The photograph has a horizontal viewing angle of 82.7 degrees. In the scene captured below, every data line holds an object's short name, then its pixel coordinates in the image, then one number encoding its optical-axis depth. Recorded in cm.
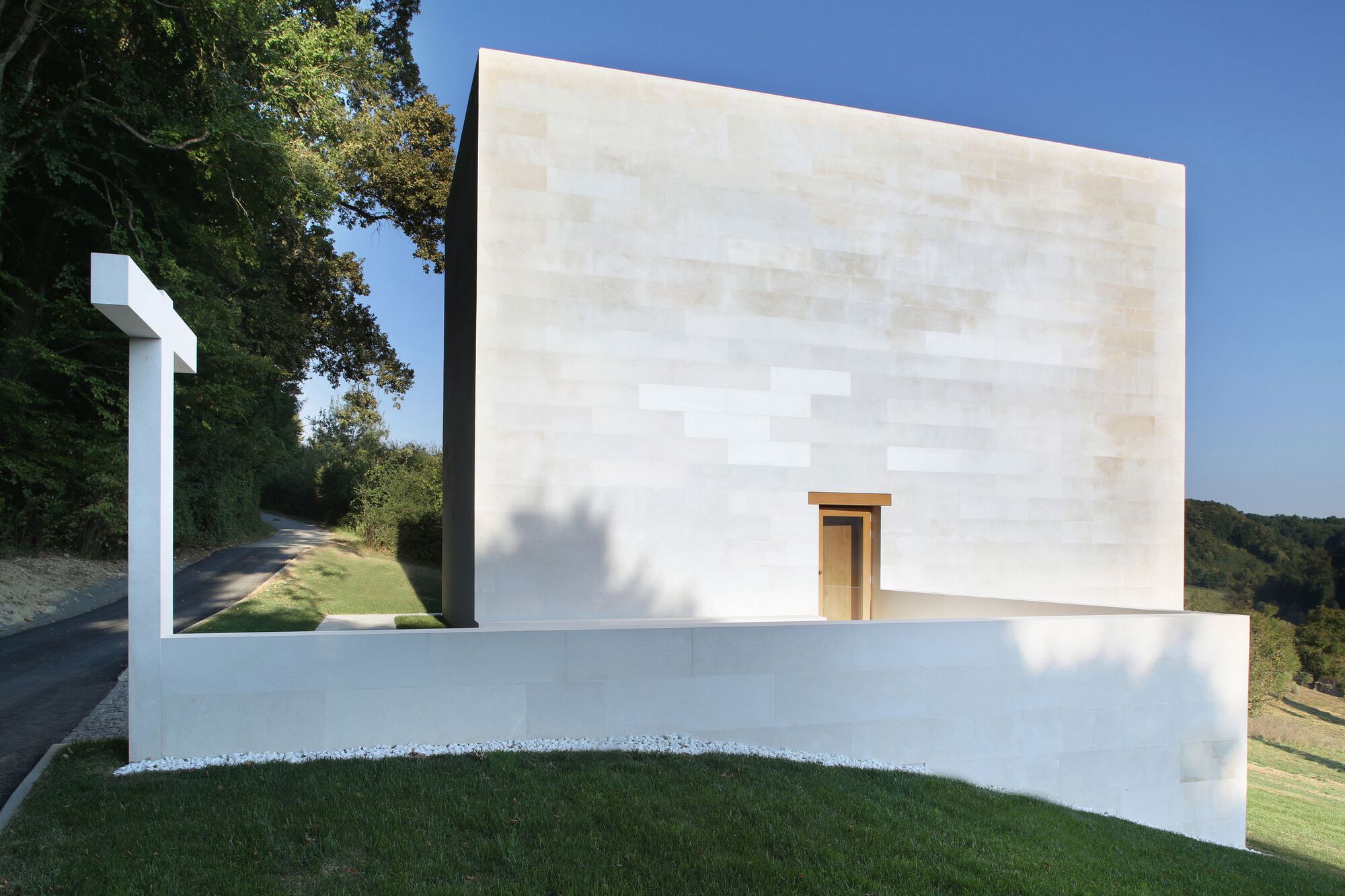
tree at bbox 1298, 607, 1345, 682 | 3684
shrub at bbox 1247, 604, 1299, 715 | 2833
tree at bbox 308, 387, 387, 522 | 3241
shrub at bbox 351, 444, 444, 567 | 2281
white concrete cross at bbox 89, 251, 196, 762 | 486
